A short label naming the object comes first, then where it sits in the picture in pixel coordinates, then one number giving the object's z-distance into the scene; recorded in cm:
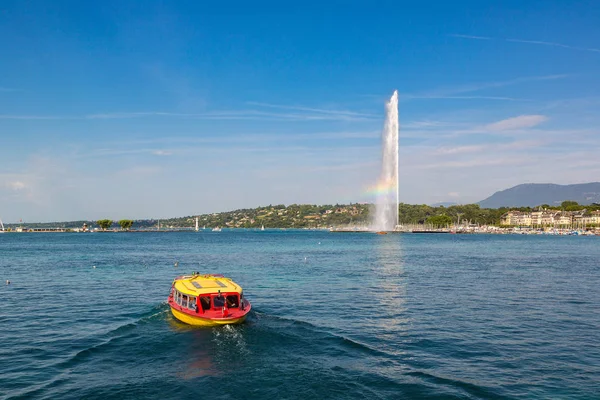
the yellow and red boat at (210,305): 3200
